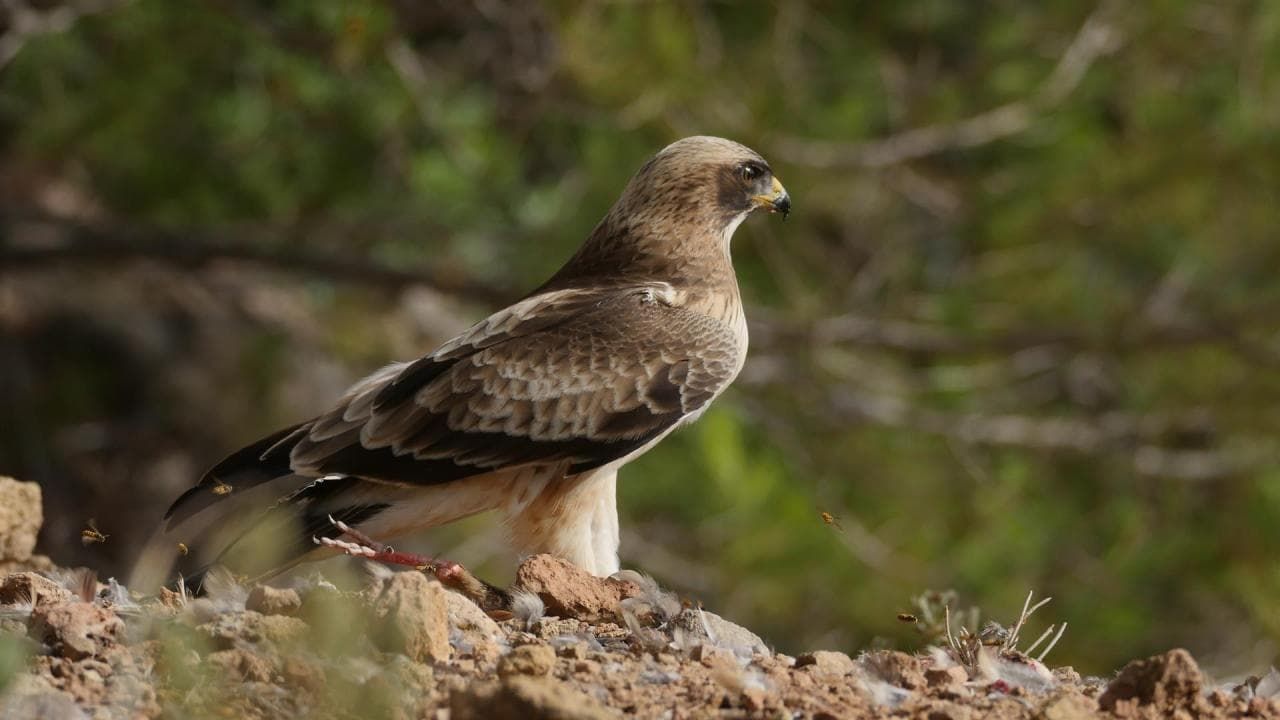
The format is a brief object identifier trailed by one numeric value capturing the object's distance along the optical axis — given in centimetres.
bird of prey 905
